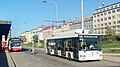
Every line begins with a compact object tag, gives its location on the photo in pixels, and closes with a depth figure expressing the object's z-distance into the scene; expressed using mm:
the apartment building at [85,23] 63009
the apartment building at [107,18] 51889
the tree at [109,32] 47426
